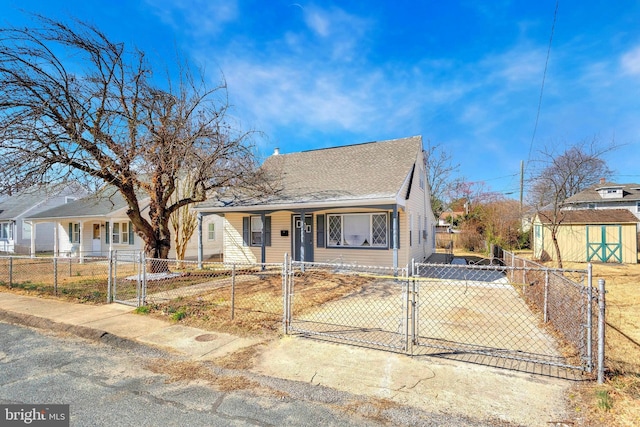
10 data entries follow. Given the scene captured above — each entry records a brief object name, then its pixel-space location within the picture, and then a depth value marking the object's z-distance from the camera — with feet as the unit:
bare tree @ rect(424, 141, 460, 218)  98.73
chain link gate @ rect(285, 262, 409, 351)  16.19
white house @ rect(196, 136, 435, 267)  37.68
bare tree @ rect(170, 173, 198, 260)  47.96
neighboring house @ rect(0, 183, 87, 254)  82.40
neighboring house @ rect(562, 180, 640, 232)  95.20
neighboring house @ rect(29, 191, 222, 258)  57.26
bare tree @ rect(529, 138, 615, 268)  39.63
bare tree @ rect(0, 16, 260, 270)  24.94
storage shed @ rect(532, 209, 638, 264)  54.54
